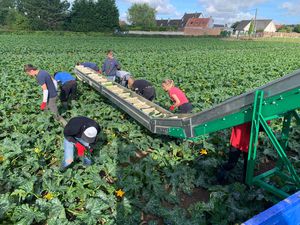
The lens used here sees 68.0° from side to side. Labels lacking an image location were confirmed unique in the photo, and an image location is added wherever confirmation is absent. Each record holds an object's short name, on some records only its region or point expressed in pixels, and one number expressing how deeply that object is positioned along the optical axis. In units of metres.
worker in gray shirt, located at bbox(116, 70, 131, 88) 7.09
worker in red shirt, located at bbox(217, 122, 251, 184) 3.23
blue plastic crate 1.73
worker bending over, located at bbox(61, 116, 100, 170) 3.43
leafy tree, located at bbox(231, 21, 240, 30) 81.07
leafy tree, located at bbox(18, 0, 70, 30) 44.04
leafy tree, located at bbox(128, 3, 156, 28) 77.03
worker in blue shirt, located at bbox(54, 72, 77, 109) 6.01
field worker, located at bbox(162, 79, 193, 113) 4.67
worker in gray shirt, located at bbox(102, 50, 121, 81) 7.38
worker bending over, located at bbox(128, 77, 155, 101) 5.78
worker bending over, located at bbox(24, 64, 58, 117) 4.94
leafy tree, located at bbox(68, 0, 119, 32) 44.89
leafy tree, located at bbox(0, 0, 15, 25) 56.85
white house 72.40
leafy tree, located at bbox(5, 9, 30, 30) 42.45
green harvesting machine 2.33
